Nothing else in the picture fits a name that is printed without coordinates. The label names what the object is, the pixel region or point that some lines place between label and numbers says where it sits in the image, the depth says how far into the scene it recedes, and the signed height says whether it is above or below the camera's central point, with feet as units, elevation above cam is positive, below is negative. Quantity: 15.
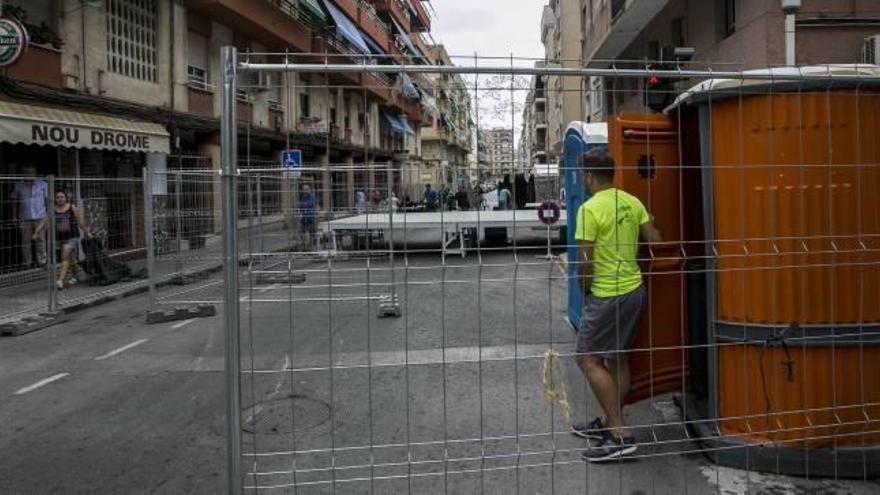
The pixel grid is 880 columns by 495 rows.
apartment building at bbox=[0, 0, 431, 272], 42.73 +11.08
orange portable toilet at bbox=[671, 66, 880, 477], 12.55 -0.75
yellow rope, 14.01 -4.11
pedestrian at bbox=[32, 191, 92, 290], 37.40 +0.25
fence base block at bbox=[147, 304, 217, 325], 32.24 -3.69
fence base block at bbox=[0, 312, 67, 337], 30.12 -3.83
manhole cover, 16.69 -4.51
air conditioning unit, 39.70 +9.53
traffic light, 15.05 +2.74
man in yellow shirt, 13.60 -1.15
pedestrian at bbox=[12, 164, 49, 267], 34.17 +1.12
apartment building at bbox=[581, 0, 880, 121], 42.52 +12.17
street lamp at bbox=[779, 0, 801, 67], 41.32 +10.82
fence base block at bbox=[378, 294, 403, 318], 31.12 -3.42
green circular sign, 40.86 +10.95
